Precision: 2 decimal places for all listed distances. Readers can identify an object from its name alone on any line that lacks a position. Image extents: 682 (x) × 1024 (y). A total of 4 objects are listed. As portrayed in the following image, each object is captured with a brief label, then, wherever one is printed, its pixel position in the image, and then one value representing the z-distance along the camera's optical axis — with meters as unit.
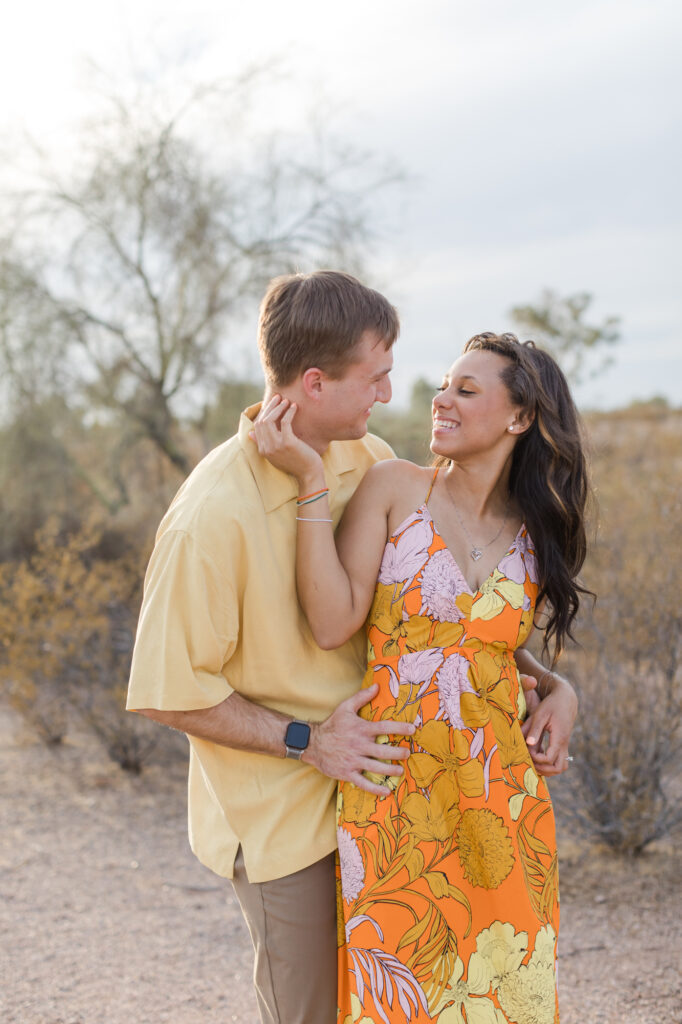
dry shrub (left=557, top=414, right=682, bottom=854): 4.45
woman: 1.79
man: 1.77
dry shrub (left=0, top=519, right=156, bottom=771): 6.33
